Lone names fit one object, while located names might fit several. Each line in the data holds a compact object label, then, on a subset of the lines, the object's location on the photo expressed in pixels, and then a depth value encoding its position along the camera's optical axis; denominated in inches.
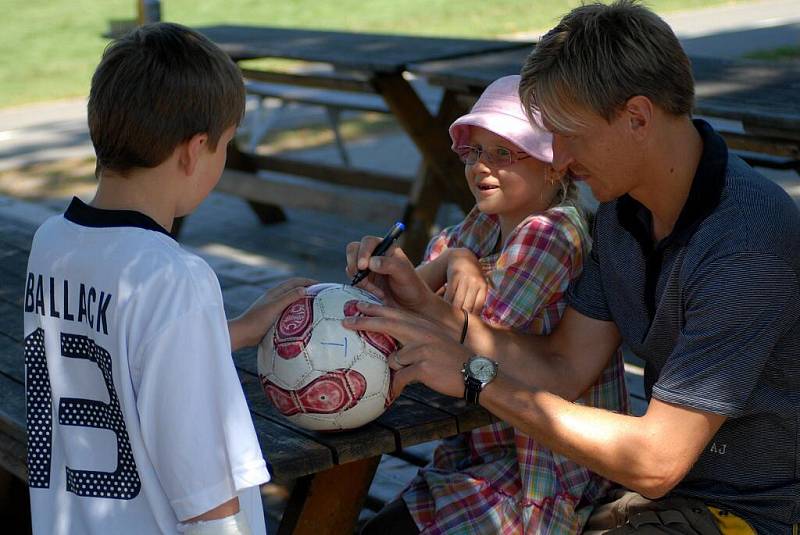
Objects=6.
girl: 104.2
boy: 75.0
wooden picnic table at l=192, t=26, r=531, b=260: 229.3
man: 87.1
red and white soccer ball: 88.8
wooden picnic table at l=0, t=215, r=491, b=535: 89.5
